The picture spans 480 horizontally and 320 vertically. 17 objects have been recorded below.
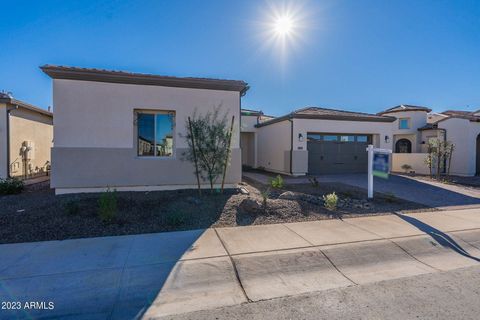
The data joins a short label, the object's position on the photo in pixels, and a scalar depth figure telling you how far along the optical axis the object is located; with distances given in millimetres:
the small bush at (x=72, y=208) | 5977
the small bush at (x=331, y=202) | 6969
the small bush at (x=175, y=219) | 5742
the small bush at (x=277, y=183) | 8880
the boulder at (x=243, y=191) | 8873
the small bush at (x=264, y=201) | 6704
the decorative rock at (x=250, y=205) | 6578
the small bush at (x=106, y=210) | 5609
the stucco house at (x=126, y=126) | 8148
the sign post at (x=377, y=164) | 8203
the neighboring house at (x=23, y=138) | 10555
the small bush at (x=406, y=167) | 17156
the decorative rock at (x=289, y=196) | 7859
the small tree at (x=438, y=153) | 14883
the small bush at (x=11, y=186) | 8297
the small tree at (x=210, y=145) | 7883
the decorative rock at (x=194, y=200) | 7135
